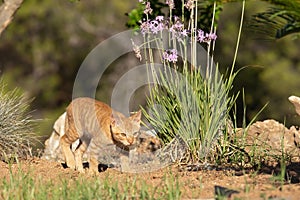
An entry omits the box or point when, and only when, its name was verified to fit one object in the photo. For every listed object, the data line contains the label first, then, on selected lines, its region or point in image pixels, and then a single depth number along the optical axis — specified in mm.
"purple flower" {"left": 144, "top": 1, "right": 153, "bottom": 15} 17125
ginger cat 17547
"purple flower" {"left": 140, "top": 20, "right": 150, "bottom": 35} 17137
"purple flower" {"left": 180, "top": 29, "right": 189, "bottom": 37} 16959
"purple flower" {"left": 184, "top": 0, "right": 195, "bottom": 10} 16500
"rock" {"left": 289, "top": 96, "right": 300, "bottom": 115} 18766
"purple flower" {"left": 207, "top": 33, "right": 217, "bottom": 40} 16891
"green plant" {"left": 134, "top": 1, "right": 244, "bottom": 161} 16812
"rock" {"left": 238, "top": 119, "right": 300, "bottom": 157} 19828
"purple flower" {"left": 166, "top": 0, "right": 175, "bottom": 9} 16733
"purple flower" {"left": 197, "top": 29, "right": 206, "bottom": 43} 17033
